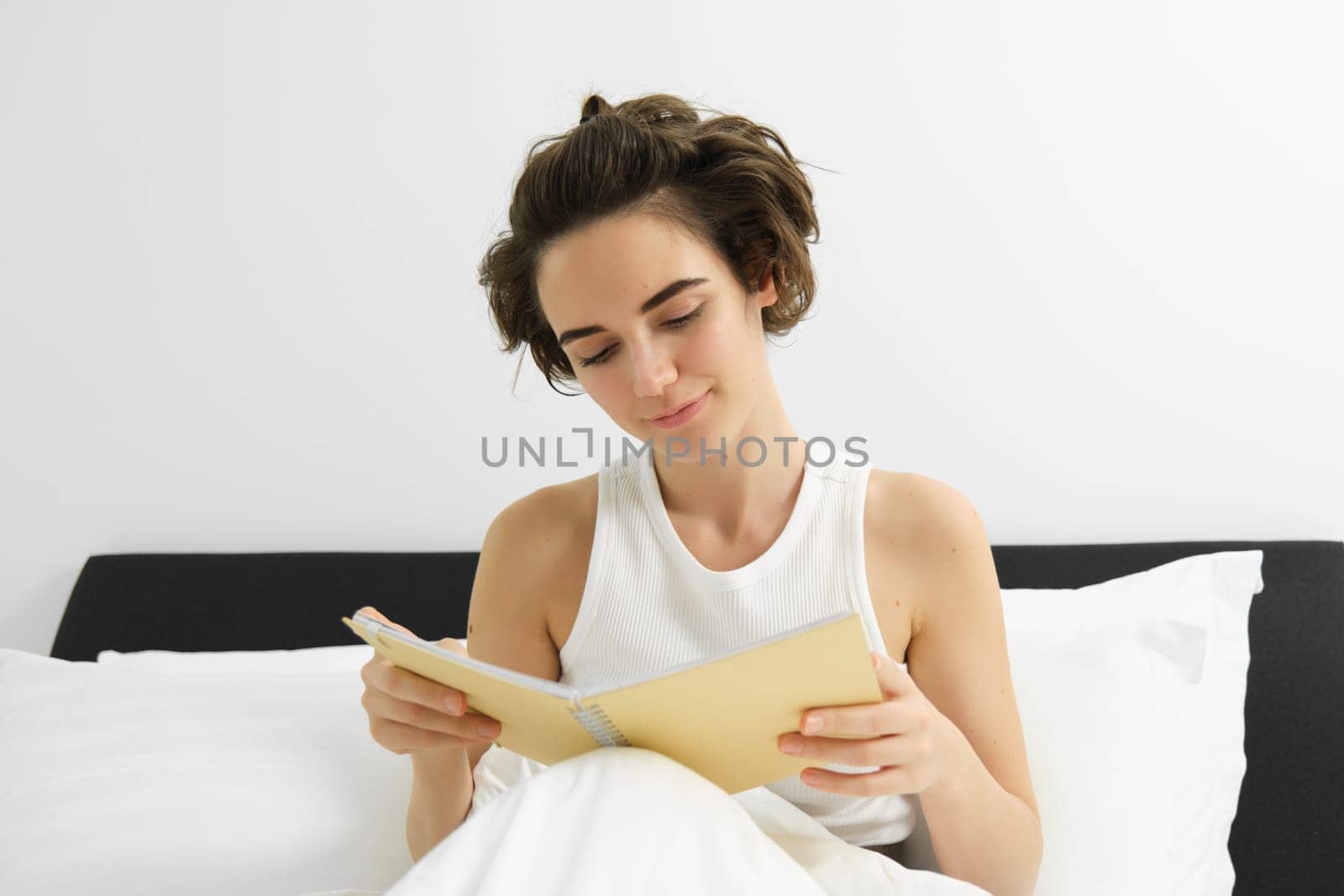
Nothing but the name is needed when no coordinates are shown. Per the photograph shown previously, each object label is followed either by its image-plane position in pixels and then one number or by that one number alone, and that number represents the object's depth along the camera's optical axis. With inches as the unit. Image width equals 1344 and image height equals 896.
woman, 51.6
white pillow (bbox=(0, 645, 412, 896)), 58.8
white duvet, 38.2
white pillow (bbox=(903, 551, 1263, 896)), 58.7
